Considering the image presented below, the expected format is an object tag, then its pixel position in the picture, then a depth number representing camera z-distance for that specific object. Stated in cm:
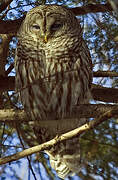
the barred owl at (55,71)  736
